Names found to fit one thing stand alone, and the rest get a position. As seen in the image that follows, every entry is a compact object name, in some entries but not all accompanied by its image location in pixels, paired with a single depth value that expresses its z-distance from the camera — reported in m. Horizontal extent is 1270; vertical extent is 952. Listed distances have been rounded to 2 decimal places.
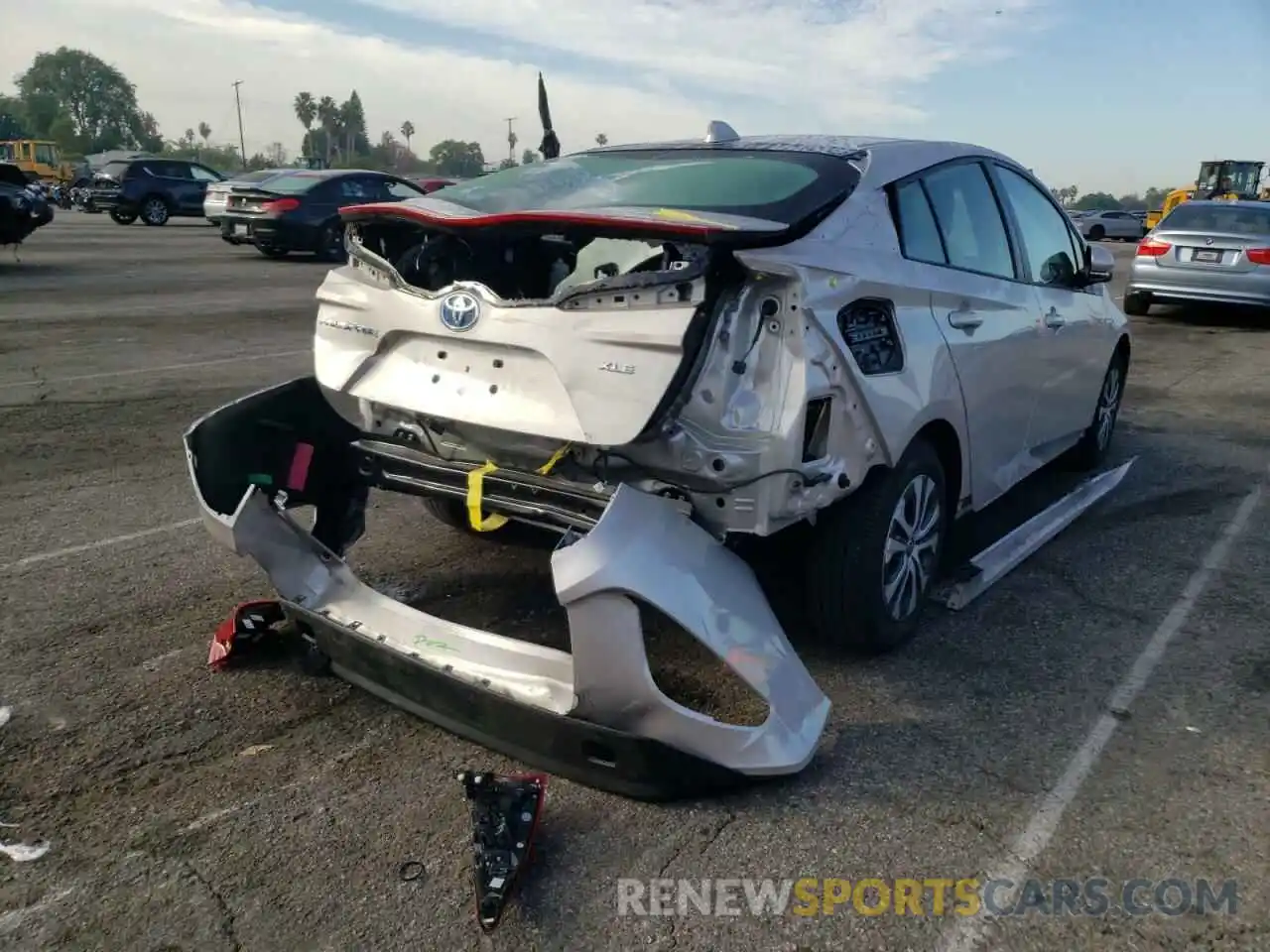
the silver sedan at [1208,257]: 12.41
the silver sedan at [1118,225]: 42.59
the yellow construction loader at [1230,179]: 37.50
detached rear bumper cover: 2.65
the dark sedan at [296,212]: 17.61
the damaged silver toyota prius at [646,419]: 2.80
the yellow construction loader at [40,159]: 42.94
